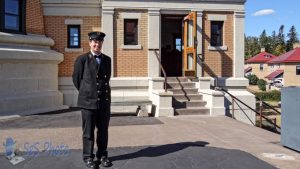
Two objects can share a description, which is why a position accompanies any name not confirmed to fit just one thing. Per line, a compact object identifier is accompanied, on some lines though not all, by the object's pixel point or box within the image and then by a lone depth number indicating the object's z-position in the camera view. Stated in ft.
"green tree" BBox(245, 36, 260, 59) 257.79
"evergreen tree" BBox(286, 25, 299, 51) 262.22
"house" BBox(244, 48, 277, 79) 196.41
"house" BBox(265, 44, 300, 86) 145.14
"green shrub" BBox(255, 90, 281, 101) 109.23
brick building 31.70
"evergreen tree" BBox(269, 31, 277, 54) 259.01
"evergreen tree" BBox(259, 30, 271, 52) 263.41
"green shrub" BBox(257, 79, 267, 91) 128.02
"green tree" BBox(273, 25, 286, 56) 229.96
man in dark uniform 13.99
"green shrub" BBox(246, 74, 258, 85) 155.23
